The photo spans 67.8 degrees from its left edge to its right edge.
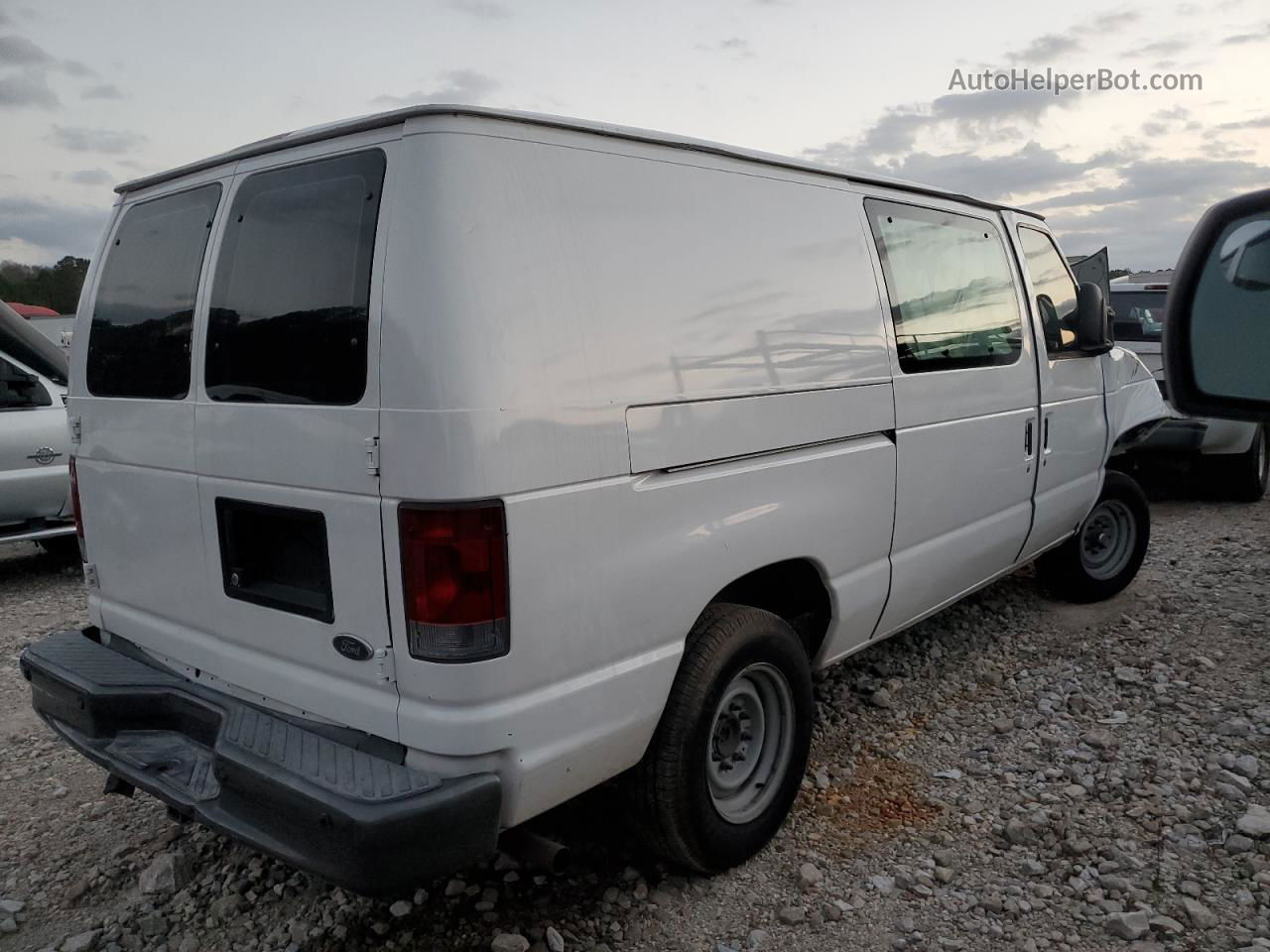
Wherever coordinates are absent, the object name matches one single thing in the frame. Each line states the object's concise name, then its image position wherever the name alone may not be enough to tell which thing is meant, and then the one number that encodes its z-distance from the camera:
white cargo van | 2.18
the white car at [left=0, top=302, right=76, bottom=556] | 6.34
